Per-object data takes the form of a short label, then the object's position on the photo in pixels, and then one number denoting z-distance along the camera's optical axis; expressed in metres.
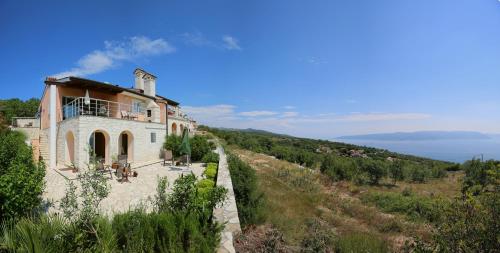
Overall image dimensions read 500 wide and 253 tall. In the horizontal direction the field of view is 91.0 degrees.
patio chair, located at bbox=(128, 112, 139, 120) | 19.07
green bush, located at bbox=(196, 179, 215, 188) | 8.76
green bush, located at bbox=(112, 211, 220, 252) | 3.78
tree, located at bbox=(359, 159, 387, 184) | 24.99
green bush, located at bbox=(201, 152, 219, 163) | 17.41
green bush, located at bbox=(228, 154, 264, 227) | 6.92
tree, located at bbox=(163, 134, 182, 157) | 19.72
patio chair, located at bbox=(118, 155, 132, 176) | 12.23
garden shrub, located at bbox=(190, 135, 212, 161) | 18.81
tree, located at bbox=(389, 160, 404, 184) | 26.27
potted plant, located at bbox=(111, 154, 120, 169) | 12.63
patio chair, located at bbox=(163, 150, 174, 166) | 17.26
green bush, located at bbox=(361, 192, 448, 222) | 11.30
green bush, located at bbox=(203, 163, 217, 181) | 11.64
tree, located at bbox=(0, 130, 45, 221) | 5.09
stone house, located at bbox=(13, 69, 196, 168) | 14.68
